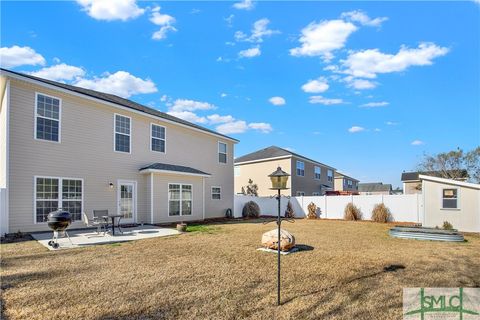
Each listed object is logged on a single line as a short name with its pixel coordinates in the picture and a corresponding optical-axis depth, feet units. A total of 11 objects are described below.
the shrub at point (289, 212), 76.11
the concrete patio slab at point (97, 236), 31.19
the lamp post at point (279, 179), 17.01
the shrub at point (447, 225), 45.69
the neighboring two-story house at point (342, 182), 151.84
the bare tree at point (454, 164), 107.04
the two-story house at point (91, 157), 36.63
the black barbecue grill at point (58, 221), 28.32
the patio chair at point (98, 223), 35.68
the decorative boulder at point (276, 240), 27.03
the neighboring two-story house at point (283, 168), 94.07
